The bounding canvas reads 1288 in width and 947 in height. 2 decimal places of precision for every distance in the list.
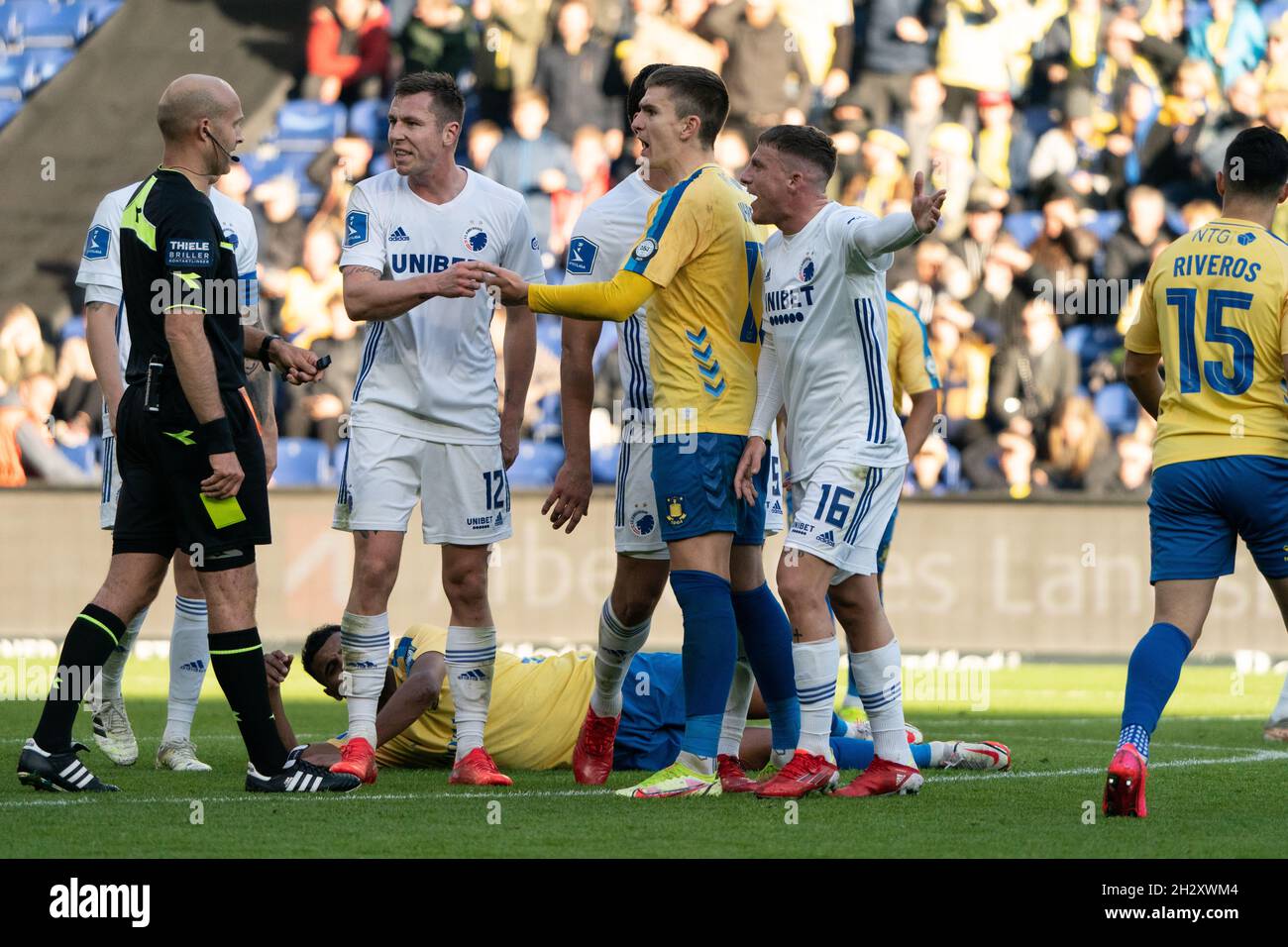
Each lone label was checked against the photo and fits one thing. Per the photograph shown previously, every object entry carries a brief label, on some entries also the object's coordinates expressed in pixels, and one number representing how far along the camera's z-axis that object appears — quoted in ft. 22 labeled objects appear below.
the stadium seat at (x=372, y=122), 57.41
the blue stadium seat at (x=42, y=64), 62.49
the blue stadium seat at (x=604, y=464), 50.26
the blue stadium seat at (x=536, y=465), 50.60
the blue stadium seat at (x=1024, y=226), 53.83
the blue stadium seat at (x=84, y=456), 51.42
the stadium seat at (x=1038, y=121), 55.93
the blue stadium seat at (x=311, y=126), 57.72
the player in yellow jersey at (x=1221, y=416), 19.43
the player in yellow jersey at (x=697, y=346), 20.40
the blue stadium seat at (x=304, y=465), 50.49
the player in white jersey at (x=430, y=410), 22.13
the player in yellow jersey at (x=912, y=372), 28.86
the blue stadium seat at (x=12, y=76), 62.23
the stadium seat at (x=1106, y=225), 53.67
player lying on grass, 23.98
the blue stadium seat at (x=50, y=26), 63.00
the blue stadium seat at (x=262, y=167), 56.59
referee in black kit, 19.71
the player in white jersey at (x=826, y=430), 20.38
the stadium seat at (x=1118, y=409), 50.80
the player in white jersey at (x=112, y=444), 24.72
